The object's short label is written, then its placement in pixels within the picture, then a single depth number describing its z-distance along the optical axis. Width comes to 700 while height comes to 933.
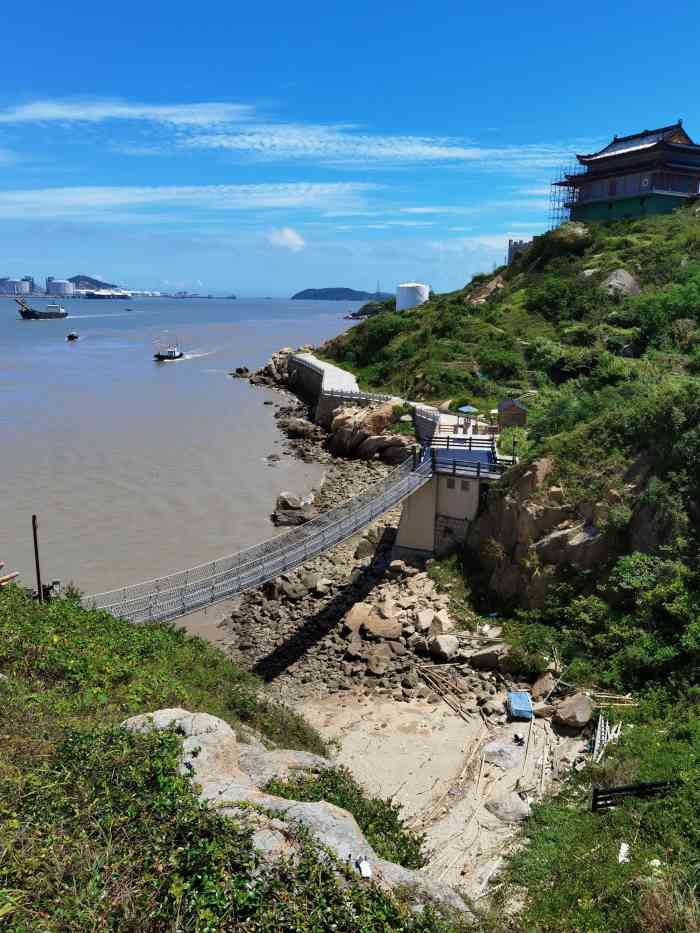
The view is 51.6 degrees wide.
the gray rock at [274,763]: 9.78
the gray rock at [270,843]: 7.30
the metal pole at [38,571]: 17.20
